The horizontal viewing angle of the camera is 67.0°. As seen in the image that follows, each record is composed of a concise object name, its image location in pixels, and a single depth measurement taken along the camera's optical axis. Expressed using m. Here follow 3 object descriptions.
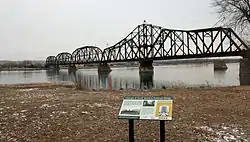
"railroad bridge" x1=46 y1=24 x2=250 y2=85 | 37.95
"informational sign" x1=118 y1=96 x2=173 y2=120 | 4.23
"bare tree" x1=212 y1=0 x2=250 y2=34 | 21.71
